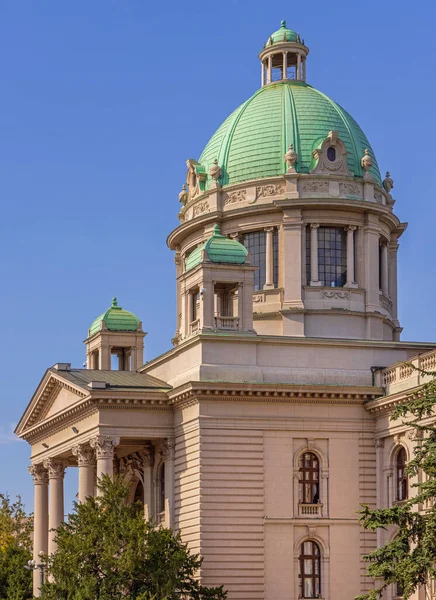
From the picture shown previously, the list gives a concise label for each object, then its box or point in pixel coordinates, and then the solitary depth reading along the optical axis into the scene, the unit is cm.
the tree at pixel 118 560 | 6012
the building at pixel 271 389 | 6519
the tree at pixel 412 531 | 4962
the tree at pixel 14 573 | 8069
